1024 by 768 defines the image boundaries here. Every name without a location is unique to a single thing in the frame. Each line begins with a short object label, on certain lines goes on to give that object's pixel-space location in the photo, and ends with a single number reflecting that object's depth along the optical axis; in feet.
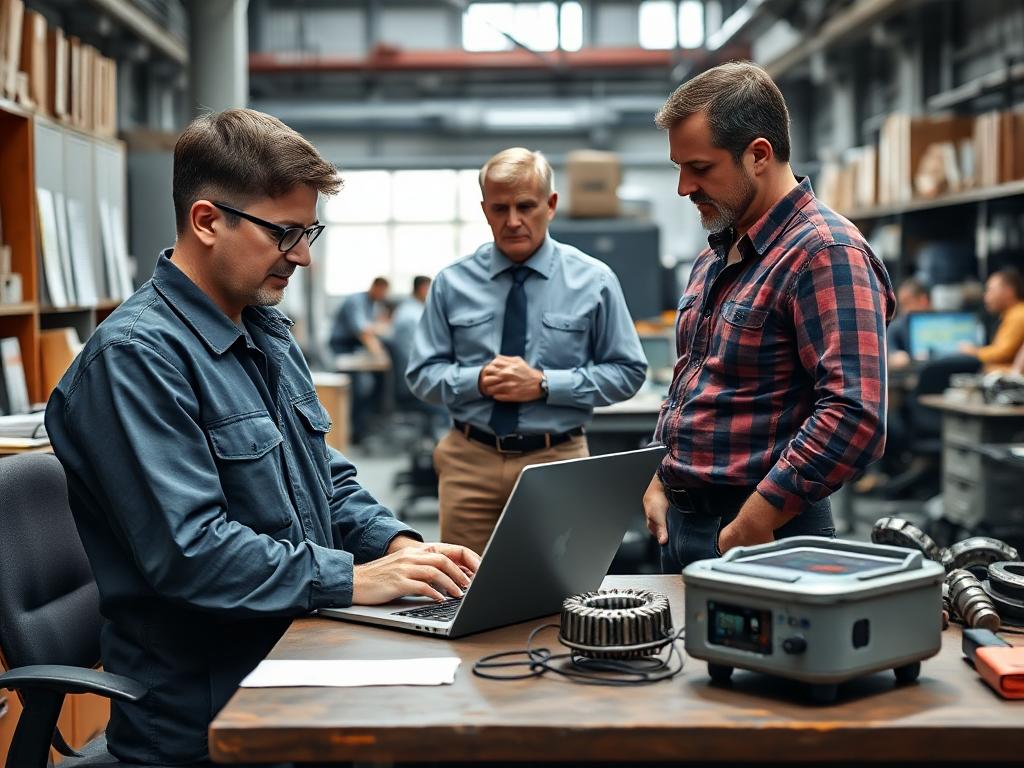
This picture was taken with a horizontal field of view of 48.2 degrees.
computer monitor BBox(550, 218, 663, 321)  17.85
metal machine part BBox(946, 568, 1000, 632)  4.58
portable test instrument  3.65
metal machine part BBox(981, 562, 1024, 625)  4.70
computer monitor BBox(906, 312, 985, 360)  22.68
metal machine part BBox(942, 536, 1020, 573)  5.38
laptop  4.29
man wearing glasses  4.55
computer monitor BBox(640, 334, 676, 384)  16.34
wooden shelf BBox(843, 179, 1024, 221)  20.34
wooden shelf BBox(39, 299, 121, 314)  12.76
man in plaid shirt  5.67
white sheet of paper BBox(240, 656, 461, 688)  3.92
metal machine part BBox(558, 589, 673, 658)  4.13
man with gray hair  9.28
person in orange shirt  20.26
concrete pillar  20.03
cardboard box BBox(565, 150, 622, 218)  18.61
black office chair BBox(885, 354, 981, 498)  19.49
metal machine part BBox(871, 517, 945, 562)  5.33
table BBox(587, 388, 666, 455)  14.06
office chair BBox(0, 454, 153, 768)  4.90
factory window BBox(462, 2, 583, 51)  36.86
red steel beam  35.01
